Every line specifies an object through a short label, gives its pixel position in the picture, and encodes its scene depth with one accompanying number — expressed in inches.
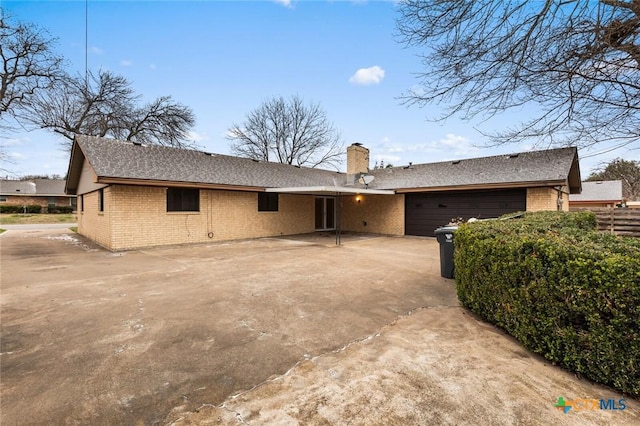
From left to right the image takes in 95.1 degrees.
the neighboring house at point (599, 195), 1024.2
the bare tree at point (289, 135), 1122.0
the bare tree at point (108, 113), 742.5
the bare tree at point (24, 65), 640.4
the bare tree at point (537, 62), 159.2
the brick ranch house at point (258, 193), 400.8
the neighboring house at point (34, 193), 1429.6
